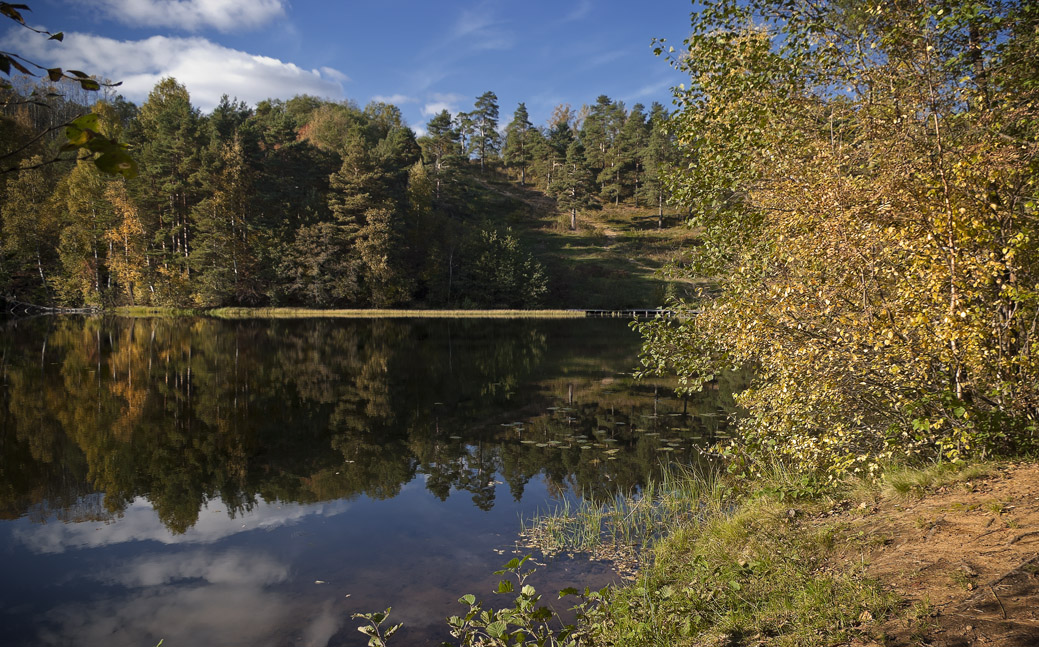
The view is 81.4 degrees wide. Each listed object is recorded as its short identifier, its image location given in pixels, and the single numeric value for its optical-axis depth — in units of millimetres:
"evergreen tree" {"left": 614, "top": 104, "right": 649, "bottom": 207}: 106812
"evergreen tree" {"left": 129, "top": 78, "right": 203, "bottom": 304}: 58531
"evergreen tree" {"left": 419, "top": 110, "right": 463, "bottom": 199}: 88188
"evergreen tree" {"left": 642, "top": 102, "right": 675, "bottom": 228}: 94938
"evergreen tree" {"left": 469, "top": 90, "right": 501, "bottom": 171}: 126312
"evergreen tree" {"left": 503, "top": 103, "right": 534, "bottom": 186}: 118438
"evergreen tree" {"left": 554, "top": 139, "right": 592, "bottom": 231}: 94812
